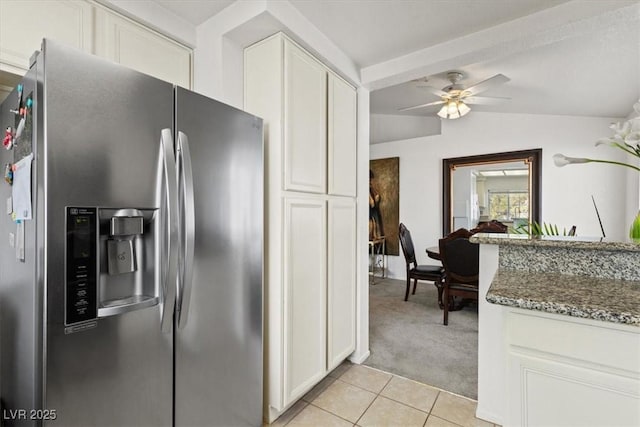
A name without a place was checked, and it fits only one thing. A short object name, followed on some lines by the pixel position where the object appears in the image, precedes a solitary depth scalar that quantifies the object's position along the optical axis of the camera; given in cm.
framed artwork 539
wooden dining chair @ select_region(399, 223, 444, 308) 366
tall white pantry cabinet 170
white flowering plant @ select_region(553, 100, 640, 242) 114
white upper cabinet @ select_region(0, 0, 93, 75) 118
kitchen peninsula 86
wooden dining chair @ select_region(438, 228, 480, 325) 309
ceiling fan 291
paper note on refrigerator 97
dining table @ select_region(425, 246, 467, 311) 371
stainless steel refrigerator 92
